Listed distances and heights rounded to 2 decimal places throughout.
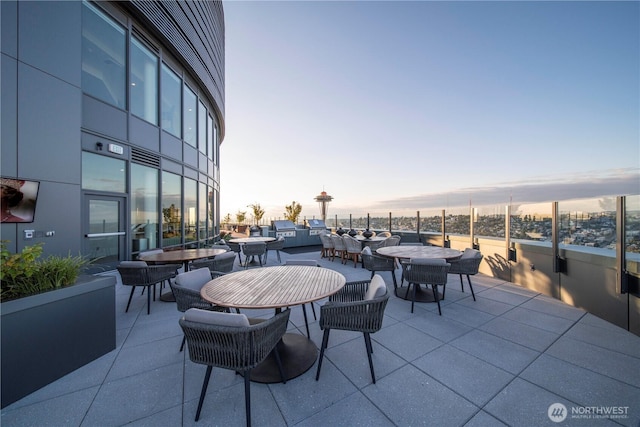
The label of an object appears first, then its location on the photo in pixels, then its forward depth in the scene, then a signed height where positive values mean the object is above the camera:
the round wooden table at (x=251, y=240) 6.36 -0.65
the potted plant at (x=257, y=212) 16.73 +0.44
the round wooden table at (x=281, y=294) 1.82 -0.67
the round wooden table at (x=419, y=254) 3.76 -0.68
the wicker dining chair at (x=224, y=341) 1.43 -0.80
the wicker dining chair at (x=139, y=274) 3.34 -0.81
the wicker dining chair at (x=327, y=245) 7.33 -0.93
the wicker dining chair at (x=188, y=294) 2.31 -0.78
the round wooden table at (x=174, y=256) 3.87 -0.68
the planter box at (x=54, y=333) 1.73 -0.99
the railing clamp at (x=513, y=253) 4.65 -0.81
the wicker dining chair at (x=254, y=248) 5.91 -0.79
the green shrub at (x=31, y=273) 1.85 -0.47
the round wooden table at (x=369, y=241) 6.51 -0.72
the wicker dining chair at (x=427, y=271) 3.20 -0.82
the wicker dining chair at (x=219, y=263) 3.75 -0.75
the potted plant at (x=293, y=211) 16.09 +0.46
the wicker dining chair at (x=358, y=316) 1.90 -0.85
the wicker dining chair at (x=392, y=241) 6.33 -0.71
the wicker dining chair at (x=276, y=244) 6.97 -0.82
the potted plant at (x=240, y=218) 17.24 +0.01
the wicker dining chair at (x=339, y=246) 6.89 -0.90
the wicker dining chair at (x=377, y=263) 4.05 -0.85
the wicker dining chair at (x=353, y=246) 6.33 -0.84
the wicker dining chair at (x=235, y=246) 6.71 -0.83
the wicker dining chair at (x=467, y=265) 3.68 -0.83
